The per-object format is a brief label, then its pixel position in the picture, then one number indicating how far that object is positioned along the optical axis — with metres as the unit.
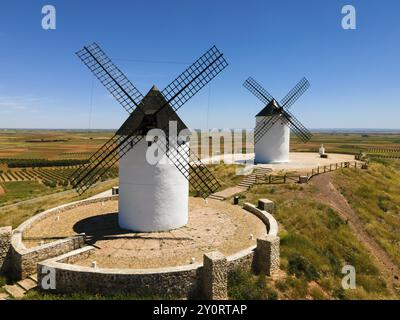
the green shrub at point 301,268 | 12.92
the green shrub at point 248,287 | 10.81
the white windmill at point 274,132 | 31.53
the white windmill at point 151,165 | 14.28
